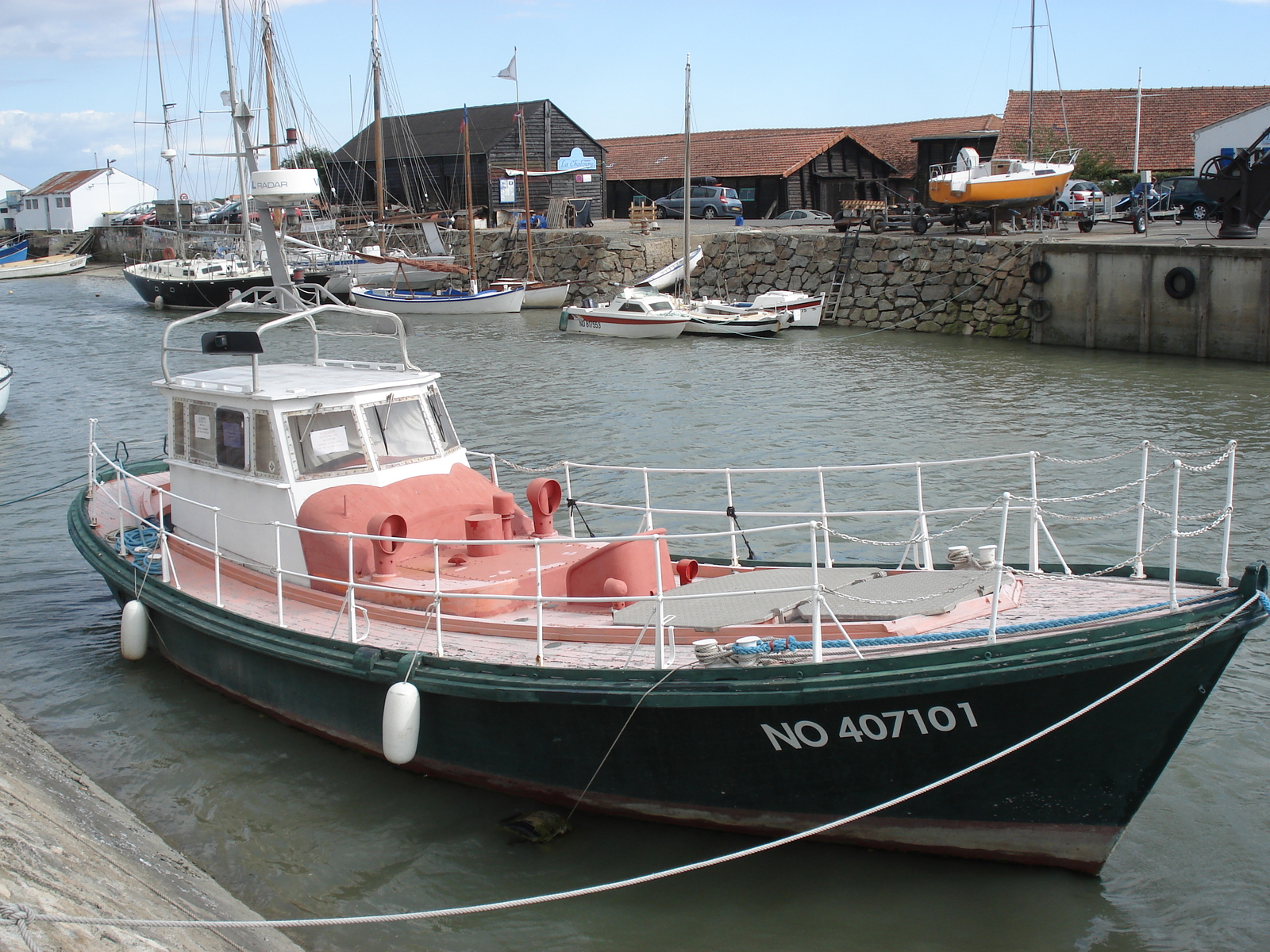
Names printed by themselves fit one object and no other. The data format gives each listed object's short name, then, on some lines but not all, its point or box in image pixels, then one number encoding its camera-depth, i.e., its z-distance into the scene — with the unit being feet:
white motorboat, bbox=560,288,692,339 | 111.04
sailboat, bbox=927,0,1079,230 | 110.32
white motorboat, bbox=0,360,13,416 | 71.77
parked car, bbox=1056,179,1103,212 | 133.28
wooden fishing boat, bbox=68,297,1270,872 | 19.85
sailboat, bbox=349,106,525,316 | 134.31
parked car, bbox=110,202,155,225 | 261.83
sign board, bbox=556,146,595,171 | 186.50
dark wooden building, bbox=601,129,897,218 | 177.37
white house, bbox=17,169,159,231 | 289.94
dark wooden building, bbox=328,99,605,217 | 181.47
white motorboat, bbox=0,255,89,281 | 215.10
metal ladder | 118.42
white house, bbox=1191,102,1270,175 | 139.85
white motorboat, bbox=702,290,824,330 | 113.19
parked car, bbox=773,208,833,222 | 156.04
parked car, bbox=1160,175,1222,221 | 121.39
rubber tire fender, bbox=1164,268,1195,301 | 85.87
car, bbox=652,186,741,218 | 170.71
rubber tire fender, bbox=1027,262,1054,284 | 98.91
